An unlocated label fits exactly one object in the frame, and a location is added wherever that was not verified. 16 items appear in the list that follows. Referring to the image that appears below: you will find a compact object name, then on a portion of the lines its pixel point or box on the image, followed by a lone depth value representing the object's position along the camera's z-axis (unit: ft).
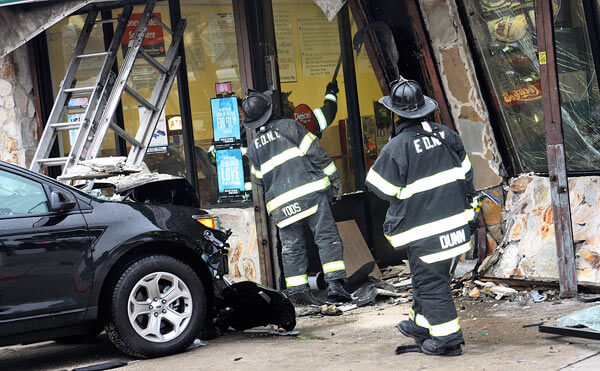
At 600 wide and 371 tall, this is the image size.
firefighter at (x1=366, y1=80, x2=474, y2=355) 36.65
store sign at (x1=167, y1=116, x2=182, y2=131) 62.90
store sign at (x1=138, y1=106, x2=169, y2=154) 63.26
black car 38.86
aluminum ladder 56.70
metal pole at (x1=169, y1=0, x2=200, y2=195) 62.18
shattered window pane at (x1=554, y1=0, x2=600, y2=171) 50.06
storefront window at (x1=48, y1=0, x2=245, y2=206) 60.90
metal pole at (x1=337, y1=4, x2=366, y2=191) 64.23
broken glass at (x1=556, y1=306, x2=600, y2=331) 38.10
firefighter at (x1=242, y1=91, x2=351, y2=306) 52.54
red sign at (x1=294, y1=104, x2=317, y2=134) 62.23
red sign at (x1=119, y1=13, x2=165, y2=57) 62.90
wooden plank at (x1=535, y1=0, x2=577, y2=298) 46.62
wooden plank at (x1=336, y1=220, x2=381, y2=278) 58.85
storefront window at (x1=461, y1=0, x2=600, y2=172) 50.55
